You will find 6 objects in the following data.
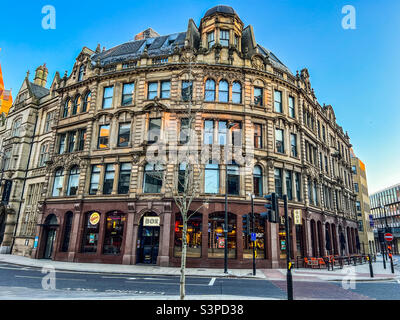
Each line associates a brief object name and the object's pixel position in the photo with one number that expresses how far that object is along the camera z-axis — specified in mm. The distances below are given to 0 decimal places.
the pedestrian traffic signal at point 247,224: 18388
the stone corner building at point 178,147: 22141
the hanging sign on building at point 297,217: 23891
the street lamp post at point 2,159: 35812
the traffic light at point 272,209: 10086
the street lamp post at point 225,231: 18703
